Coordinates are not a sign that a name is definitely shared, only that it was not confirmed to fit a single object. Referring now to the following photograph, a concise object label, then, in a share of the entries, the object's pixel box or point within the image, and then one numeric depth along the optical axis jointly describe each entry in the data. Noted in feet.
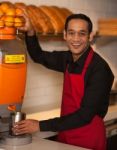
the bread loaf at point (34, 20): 8.18
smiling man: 6.56
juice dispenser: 5.60
